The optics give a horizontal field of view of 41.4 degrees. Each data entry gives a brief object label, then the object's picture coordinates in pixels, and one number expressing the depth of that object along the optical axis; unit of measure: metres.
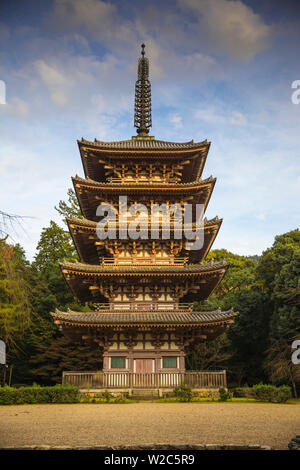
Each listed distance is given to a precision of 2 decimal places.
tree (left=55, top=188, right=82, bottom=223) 51.91
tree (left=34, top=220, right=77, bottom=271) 46.69
